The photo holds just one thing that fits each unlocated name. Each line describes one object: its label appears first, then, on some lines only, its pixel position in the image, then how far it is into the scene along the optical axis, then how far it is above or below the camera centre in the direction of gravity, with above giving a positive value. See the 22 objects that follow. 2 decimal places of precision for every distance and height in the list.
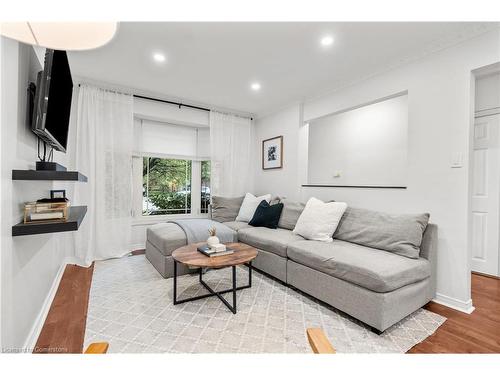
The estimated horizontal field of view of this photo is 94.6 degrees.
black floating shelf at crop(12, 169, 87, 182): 1.23 +0.04
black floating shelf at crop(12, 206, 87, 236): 1.21 -0.25
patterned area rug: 1.52 -1.06
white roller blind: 3.84 +0.77
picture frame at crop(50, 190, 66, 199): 1.95 -0.09
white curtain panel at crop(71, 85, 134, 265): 3.08 +0.19
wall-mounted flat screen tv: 1.31 +0.53
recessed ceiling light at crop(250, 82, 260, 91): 3.16 +1.38
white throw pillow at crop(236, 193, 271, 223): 3.68 -0.36
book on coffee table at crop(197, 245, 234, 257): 2.09 -0.62
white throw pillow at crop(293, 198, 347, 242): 2.52 -0.41
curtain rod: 3.51 +1.33
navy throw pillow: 3.22 -0.44
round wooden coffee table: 1.90 -0.65
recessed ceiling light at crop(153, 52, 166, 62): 2.42 +1.36
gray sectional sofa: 1.68 -0.67
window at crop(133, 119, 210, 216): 3.82 +0.26
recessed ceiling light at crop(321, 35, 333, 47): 2.09 +1.34
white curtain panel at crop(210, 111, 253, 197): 4.18 +0.57
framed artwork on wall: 4.05 +0.59
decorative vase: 2.19 -0.54
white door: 2.72 -0.11
